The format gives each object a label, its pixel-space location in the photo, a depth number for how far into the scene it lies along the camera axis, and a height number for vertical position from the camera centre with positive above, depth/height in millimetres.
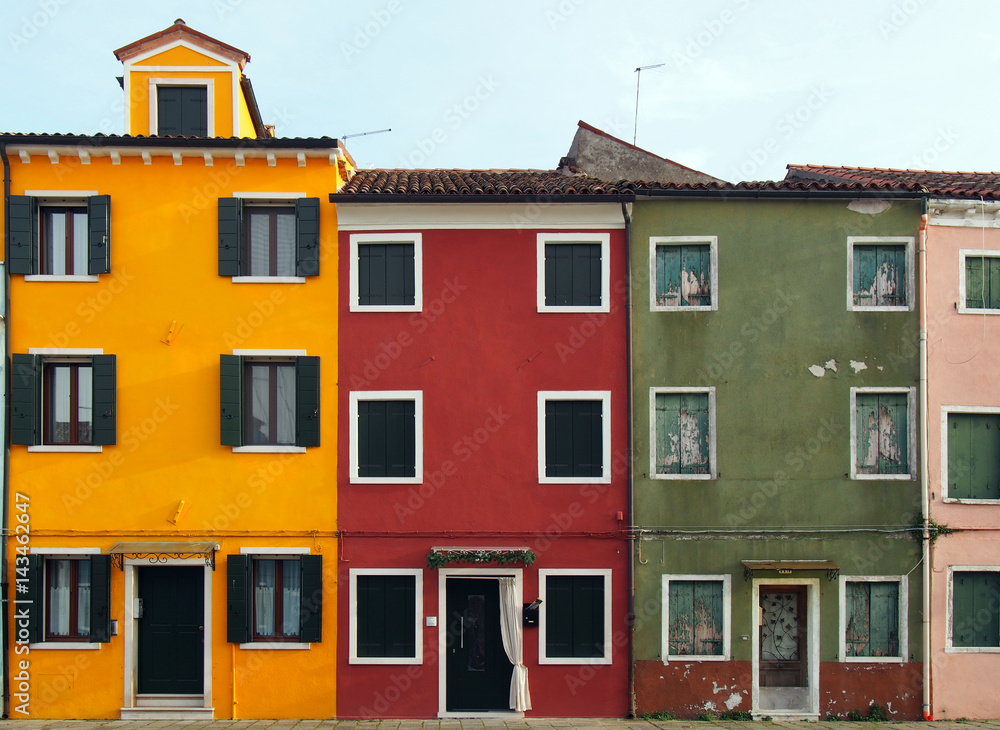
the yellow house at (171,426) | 13562 -966
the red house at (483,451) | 13719 -1394
